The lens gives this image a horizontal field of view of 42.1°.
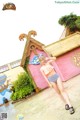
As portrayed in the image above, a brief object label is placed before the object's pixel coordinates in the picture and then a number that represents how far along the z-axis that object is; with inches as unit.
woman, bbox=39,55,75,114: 52.7
